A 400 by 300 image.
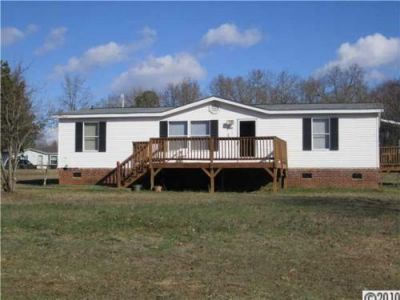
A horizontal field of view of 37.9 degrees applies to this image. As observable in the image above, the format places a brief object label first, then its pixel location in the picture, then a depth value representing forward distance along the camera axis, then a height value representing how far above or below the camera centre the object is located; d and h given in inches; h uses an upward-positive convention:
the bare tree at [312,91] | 2433.6 +365.7
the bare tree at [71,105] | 2386.8 +293.2
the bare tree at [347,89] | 2374.5 +370.9
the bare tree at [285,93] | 2370.8 +351.2
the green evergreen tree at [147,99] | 2218.3 +299.5
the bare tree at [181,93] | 2519.7 +363.3
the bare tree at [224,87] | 2472.8 +384.1
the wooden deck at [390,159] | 1076.5 +32.7
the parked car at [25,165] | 2645.9 +50.3
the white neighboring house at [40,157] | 3149.9 +107.1
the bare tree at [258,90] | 2399.1 +364.7
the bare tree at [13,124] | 680.4 +66.8
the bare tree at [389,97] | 2045.0 +302.6
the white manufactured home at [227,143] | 885.8 +53.4
